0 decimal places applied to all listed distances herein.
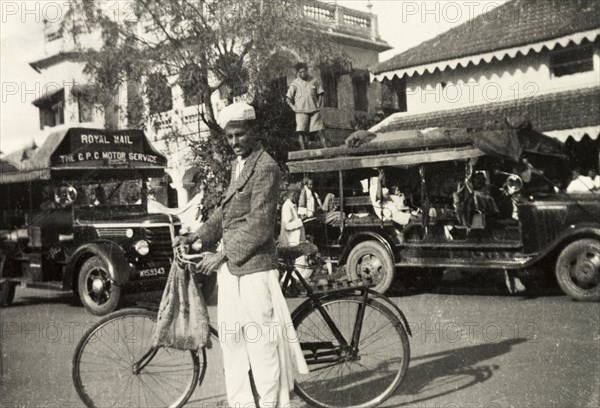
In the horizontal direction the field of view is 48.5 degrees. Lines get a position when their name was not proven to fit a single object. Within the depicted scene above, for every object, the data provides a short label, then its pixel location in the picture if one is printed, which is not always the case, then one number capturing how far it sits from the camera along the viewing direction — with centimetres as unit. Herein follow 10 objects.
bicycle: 411
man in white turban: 367
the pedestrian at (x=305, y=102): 1412
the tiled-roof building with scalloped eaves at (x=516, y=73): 1438
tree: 1650
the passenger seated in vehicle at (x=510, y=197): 908
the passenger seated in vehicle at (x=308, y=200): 1250
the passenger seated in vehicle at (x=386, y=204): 990
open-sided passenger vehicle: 869
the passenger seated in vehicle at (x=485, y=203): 898
